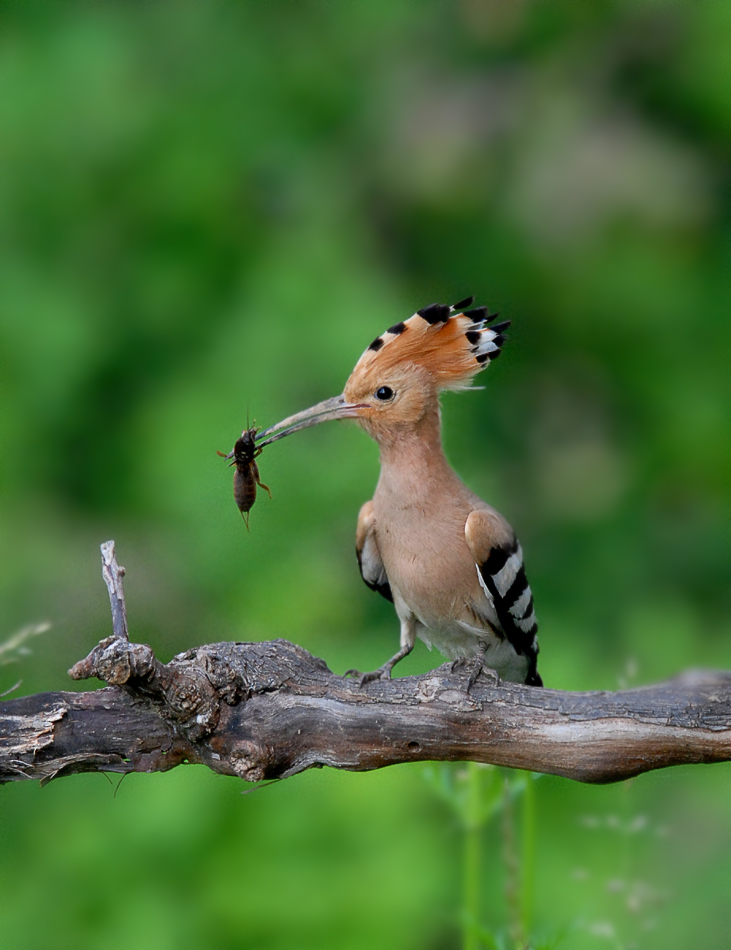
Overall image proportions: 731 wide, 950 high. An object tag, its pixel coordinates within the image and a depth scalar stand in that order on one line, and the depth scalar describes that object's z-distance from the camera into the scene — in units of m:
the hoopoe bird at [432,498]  4.92
